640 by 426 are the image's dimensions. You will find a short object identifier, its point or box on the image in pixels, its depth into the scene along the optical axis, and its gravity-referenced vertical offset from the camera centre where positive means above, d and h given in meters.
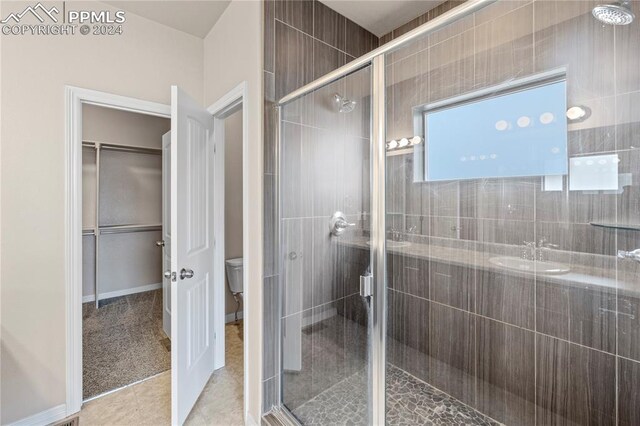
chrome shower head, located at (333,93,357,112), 1.56 +0.59
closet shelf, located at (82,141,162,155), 3.55 +0.83
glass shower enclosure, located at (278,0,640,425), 1.33 -0.08
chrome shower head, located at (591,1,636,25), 1.23 +0.85
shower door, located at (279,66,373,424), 1.51 -0.23
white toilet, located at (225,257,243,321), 3.07 -0.68
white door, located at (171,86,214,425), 1.66 -0.26
